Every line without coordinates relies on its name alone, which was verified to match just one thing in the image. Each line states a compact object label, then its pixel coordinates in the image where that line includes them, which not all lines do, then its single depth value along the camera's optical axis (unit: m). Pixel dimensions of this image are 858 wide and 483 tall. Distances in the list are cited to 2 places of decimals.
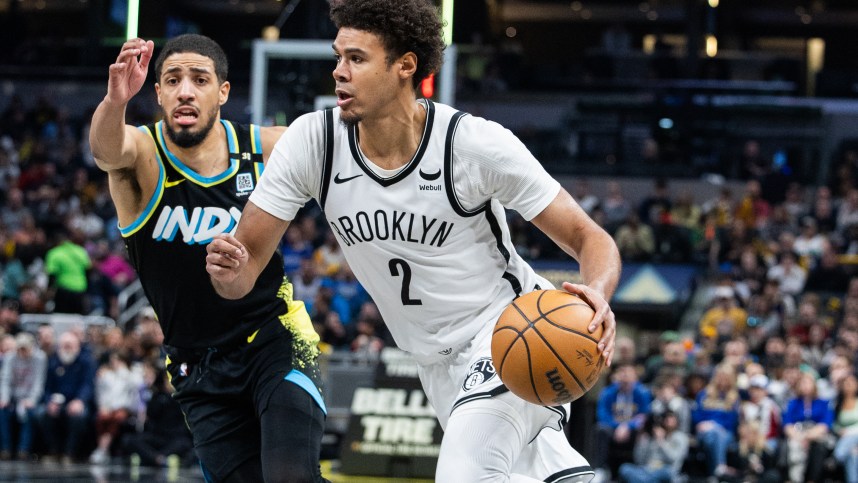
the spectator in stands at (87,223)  20.42
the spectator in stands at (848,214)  18.77
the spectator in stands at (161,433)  14.64
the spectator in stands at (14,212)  21.02
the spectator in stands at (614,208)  19.56
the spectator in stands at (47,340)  15.75
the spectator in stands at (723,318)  15.60
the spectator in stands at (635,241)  18.75
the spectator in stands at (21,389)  15.50
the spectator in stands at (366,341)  15.11
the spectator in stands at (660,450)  12.80
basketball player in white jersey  4.59
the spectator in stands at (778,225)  18.89
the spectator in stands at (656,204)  19.77
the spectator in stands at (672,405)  13.09
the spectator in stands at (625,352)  14.07
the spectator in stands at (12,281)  18.83
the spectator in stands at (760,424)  12.80
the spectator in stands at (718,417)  12.93
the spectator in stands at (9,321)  16.66
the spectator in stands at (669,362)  13.97
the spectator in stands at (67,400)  15.27
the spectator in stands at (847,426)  12.41
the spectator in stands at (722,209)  19.80
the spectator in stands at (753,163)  21.62
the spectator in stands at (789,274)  17.28
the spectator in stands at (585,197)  19.58
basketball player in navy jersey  5.25
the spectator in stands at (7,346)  15.69
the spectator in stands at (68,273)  17.83
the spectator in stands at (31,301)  17.86
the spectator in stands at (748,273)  17.16
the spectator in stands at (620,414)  13.28
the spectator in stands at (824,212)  18.92
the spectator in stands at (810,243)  18.02
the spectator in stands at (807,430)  12.55
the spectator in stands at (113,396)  15.20
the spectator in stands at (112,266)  18.91
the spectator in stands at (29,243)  19.17
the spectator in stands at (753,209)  19.48
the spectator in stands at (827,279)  17.53
